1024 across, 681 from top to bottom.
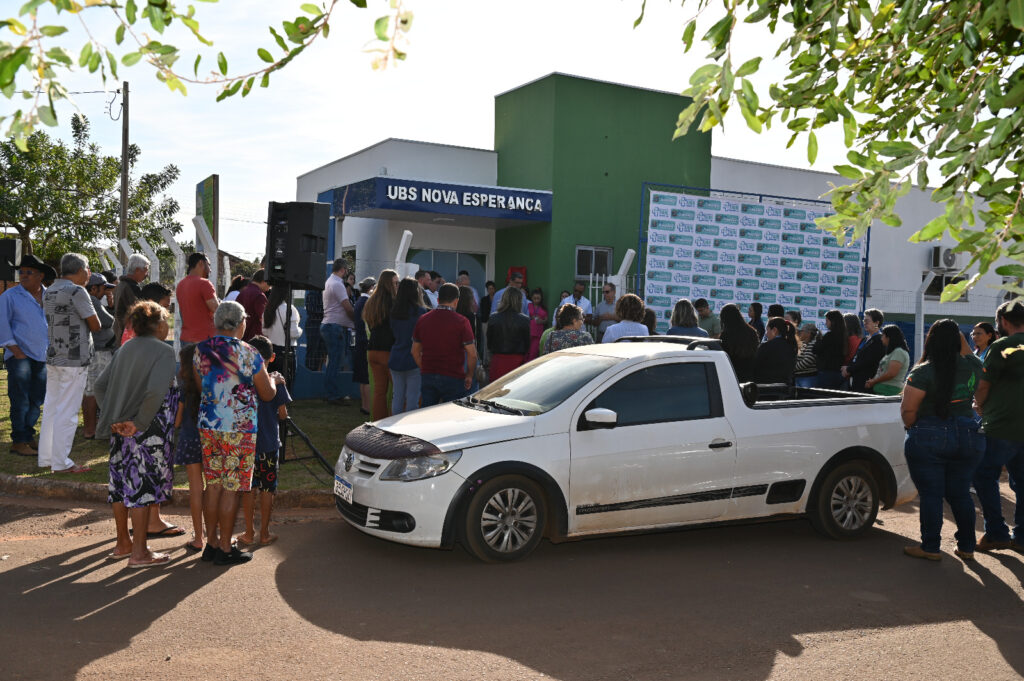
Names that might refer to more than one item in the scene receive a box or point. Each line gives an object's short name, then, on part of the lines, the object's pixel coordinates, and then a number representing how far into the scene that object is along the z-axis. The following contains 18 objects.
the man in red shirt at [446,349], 8.98
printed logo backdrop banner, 18.12
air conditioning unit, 25.09
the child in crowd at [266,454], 6.68
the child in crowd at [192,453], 6.58
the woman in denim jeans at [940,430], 6.77
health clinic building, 19.95
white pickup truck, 6.26
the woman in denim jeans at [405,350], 9.82
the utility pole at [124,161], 35.84
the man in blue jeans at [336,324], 13.20
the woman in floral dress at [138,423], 6.24
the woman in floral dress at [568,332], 9.46
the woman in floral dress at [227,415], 6.12
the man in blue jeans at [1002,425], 7.22
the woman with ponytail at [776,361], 9.66
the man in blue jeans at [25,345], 9.01
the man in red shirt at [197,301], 9.92
